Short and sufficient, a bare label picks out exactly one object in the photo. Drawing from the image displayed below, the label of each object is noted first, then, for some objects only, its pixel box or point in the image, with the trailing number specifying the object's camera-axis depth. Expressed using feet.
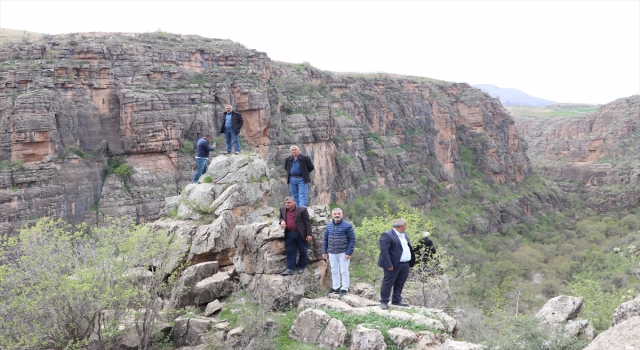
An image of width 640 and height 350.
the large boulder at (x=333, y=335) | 27.76
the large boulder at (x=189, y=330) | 32.45
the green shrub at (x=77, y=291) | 28.86
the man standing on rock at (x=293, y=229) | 34.63
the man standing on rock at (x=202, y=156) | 50.96
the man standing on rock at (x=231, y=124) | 50.08
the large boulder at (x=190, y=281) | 36.19
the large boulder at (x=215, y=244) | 41.57
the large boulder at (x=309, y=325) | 29.30
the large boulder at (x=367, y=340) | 26.23
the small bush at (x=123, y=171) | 131.85
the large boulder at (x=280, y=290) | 33.35
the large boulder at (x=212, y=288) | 36.14
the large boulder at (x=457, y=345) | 23.86
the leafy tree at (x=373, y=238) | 49.73
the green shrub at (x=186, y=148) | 142.61
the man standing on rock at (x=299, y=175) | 40.78
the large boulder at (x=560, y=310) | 28.63
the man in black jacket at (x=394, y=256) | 29.84
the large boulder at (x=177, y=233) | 39.04
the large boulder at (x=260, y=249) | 35.86
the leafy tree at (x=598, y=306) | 30.02
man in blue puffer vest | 32.48
